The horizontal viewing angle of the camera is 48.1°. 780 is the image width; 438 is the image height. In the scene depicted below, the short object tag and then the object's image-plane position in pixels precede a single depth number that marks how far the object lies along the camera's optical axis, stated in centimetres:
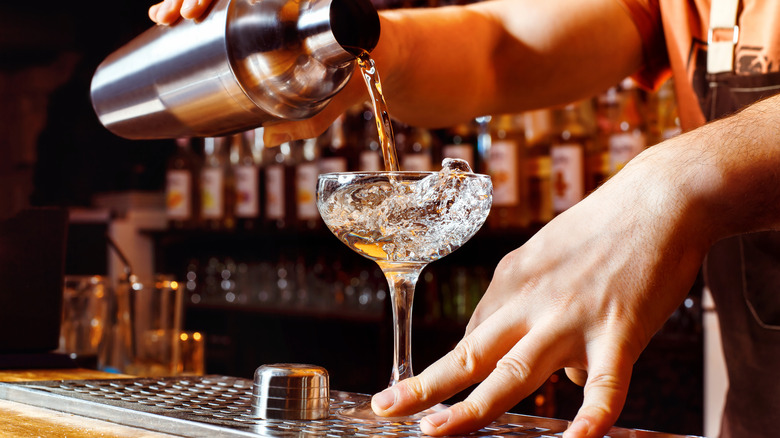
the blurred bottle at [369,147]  308
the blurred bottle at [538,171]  272
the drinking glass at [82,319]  182
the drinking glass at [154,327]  176
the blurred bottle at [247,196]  352
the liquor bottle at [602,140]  264
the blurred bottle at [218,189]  364
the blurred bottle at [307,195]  327
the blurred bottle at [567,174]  260
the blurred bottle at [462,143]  288
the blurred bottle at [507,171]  272
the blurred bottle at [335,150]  323
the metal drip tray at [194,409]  70
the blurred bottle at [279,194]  344
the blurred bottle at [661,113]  263
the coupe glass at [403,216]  83
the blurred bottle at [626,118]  256
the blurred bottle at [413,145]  296
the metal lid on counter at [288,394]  76
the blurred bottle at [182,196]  380
